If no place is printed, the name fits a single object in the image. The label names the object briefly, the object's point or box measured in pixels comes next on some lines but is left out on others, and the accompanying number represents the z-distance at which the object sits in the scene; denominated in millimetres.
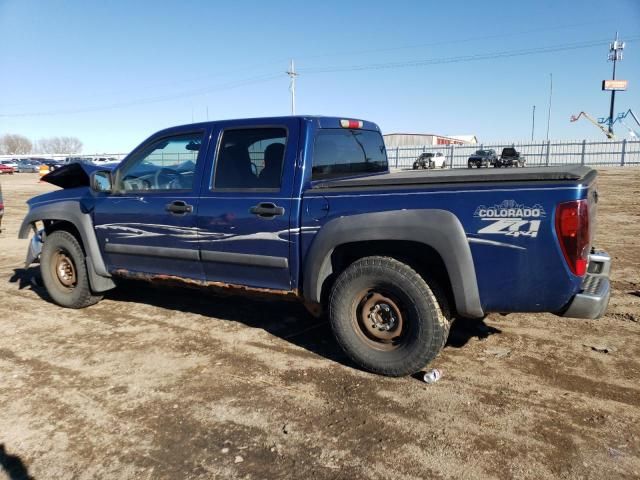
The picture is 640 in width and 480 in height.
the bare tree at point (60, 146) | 128350
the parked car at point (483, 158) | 35875
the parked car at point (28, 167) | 51406
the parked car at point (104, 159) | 49738
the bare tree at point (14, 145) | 122125
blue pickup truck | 3033
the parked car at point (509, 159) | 33688
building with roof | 81694
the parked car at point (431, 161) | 36625
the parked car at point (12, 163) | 50731
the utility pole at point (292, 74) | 49062
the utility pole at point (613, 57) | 70875
